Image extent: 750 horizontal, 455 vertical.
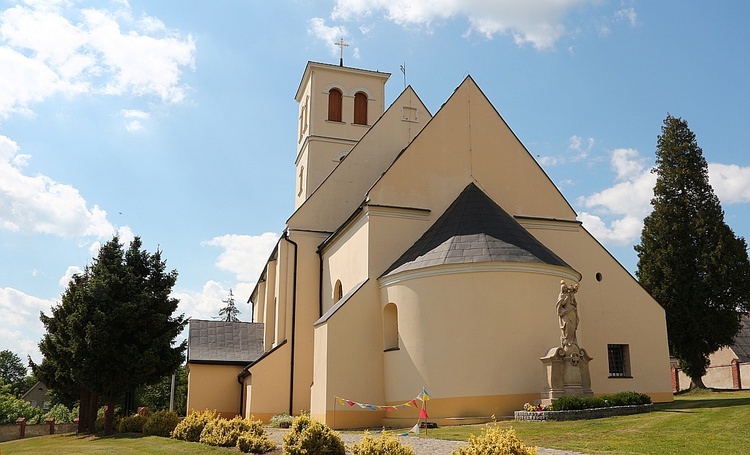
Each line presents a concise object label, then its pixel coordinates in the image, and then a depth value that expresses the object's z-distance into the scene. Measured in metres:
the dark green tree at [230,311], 85.00
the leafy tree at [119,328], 25.89
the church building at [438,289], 20.84
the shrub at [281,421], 24.64
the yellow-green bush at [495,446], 9.70
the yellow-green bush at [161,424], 21.64
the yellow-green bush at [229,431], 16.50
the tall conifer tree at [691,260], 34.75
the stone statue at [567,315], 19.53
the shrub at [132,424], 24.91
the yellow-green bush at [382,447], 11.90
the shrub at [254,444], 15.20
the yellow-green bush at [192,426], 19.17
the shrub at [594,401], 17.94
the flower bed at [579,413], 17.44
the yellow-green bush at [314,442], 13.22
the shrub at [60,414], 58.50
